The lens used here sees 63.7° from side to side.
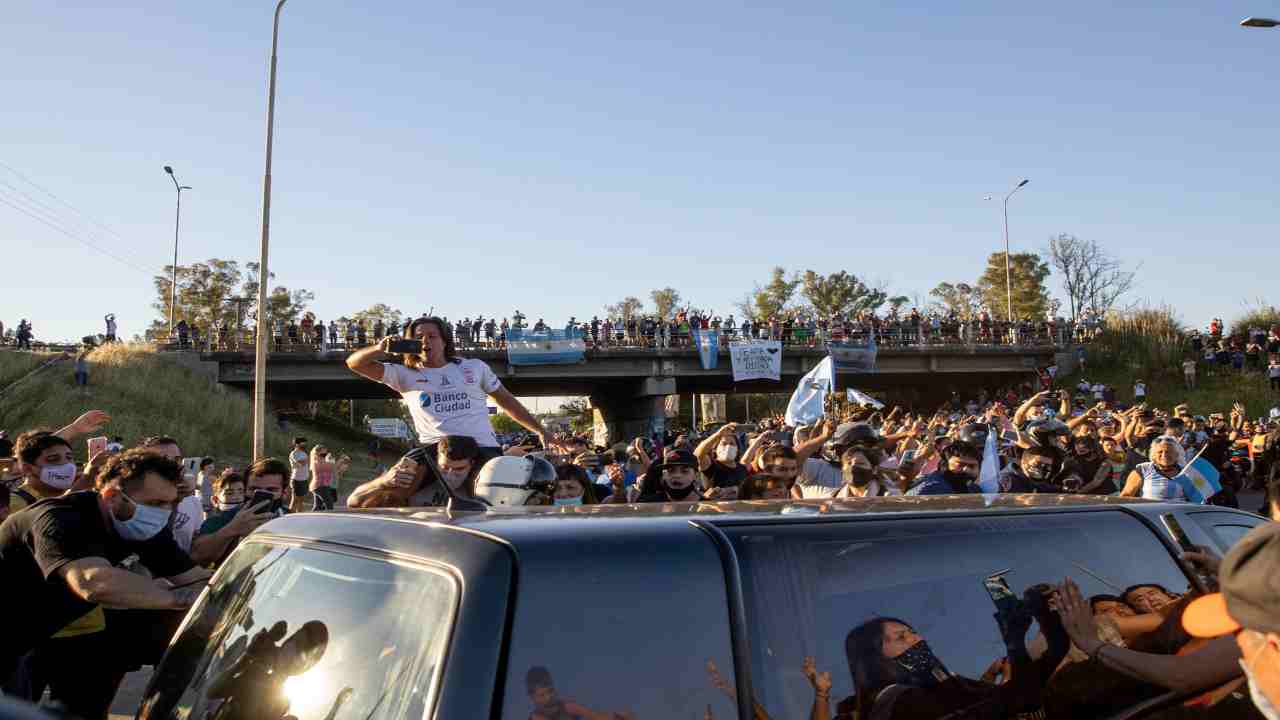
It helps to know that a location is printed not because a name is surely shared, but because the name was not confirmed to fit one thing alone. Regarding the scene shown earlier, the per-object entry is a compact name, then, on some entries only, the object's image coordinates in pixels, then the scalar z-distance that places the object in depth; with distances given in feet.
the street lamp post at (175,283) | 172.35
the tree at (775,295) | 239.30
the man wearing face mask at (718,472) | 26.40
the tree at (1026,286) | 216.33
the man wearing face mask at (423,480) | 14.74
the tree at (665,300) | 259.80
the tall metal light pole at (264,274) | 72.28
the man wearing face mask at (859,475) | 23.22
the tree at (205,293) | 195.42
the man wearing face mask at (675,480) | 24.35
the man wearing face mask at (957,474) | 23.20
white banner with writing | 128.98
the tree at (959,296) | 255.70
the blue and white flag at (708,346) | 130.72
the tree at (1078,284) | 207.92
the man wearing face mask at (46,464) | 16.96
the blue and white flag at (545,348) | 123.13
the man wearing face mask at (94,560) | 11.87
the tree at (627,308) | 270.46
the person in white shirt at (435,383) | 17.16
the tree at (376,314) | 222.69
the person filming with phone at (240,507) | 16.46
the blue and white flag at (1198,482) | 26.71
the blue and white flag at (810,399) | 45.80
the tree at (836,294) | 244.01
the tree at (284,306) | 212.02
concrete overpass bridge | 124.26
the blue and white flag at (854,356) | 132.16
